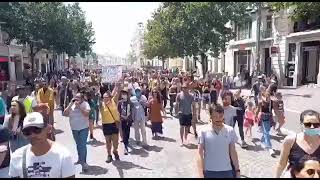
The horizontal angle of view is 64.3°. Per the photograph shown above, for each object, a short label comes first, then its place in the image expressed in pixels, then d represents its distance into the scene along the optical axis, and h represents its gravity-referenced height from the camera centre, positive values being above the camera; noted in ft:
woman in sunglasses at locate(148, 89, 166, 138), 22.88 -3.79
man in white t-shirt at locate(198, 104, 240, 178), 9.72 -3.09
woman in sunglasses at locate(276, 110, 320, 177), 8.04 -2.44
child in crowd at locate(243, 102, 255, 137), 21.68 -4.06
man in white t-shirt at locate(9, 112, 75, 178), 6.56 -2.23
